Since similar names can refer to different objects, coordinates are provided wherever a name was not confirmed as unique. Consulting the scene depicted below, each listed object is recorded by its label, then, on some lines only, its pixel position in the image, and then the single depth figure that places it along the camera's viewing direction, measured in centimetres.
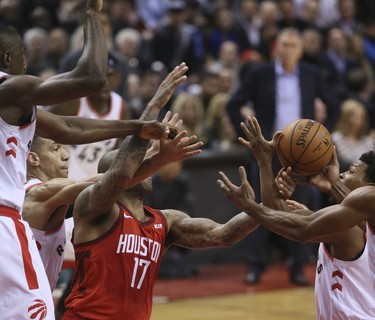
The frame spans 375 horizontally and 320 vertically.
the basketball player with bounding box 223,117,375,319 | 1076
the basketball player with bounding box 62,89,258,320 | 980
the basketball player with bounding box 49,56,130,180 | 1559
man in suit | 2002
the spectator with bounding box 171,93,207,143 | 2289
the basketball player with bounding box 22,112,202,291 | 998
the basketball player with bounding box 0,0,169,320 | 874
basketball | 1033
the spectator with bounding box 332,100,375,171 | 2237
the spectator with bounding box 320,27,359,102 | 2853
